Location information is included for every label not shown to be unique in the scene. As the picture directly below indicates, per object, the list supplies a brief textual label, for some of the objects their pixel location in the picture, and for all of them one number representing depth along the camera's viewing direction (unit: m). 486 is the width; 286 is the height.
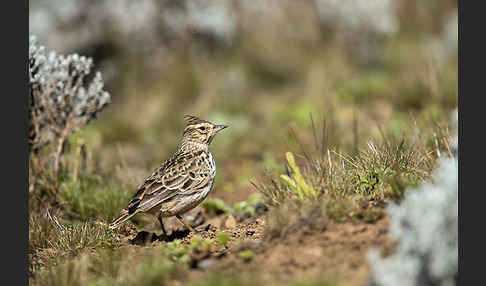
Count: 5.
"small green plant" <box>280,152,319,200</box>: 9.95
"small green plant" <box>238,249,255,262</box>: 9.13
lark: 11.69
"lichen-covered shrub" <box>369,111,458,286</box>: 7.50
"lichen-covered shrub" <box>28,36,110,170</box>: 14.21
